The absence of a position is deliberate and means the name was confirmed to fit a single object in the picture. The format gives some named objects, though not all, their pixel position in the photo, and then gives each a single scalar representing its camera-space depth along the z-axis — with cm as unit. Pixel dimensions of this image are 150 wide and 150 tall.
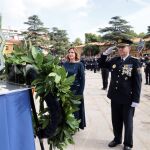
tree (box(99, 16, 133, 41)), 4076
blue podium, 125
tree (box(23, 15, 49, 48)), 4042
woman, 306
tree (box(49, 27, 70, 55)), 4225
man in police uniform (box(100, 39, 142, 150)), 254
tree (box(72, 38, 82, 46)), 6085
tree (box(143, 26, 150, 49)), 3863
